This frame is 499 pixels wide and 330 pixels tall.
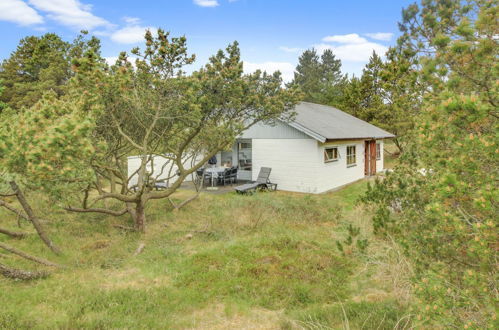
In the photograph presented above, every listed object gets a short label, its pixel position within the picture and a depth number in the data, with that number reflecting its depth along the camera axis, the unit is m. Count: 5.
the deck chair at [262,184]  13.46
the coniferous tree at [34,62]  29.67
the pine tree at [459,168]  2.14
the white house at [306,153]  13.88
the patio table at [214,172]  15.47
